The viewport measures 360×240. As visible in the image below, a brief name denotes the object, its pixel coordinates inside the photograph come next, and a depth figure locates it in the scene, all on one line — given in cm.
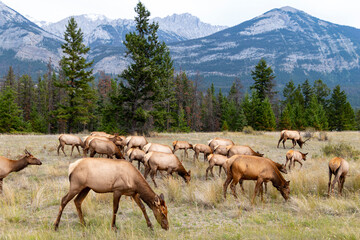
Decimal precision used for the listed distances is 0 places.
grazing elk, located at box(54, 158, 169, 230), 560
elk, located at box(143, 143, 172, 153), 1284
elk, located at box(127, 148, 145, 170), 1248
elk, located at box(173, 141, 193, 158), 1626
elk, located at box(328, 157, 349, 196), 855
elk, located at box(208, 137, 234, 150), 1646
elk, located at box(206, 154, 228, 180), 1196
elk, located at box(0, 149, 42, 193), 838
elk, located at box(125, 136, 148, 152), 1568
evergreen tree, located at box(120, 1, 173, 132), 2728
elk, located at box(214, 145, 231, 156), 1447
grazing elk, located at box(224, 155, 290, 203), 760
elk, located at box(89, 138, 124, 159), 1274
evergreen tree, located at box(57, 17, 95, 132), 3450
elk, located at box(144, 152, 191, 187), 1024
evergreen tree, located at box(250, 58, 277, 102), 5766
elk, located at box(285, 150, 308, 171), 1396
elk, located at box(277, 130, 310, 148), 2291
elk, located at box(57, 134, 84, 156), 1565
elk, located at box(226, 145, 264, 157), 1290
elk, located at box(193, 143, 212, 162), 1521
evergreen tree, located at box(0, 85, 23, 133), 5000
